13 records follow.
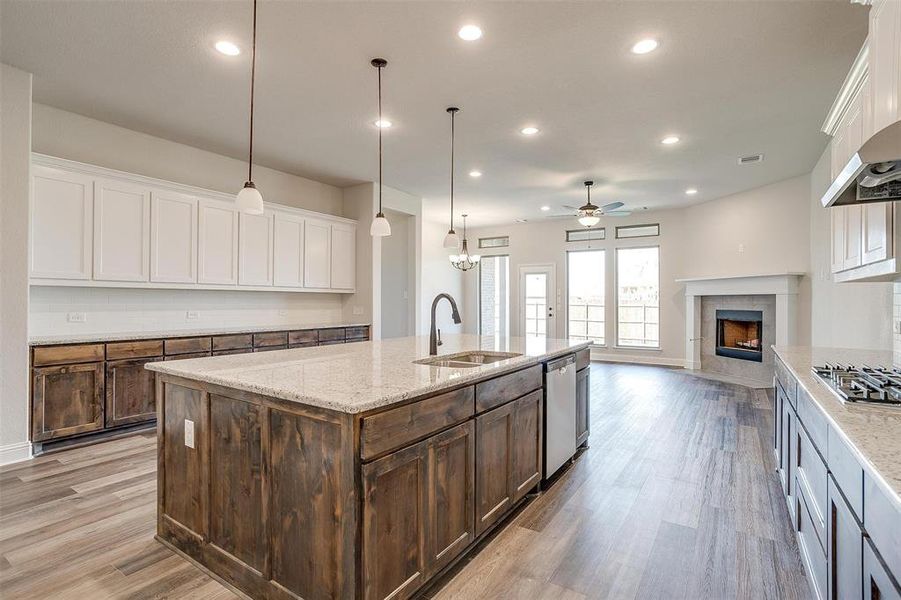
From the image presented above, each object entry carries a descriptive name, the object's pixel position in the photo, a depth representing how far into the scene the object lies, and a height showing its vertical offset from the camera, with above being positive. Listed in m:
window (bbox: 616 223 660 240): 8.61 +1.42
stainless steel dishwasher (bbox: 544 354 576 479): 2.94 -0.78
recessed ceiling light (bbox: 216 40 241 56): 2.96 +1.73
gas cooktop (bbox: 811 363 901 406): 1.63 -0.34
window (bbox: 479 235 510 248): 10.27 +1.42
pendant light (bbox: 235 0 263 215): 2.62 +0.61
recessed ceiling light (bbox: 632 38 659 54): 2.89 +1.71
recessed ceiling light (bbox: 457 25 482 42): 2.77 +1.72
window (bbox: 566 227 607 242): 9.07 +1.42
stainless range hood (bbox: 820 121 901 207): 1.33 +0.47
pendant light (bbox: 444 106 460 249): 4.02 +0.57
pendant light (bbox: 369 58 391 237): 3.45 +0.59
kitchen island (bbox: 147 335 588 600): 1.56 -0.69
